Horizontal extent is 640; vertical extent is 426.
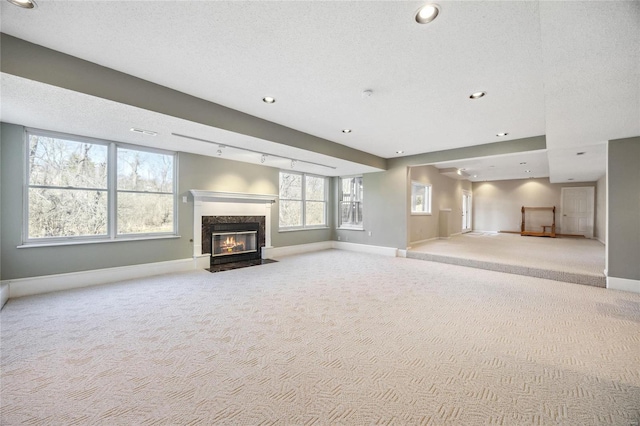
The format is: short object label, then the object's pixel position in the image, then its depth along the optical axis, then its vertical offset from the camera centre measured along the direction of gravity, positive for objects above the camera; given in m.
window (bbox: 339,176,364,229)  7.65 +0.30
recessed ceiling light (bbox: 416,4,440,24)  1.70 +1.37
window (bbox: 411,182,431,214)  8.25 +0.45
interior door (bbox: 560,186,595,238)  9.59 +0.07
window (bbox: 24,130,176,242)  3.71 +0.33
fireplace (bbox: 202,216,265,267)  5.44 -0.62
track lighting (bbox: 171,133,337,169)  4.04 +1.13
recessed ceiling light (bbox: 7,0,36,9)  1.73 +1.42
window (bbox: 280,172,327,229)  7.04 +0.32
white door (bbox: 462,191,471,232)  11.52 +0.05
